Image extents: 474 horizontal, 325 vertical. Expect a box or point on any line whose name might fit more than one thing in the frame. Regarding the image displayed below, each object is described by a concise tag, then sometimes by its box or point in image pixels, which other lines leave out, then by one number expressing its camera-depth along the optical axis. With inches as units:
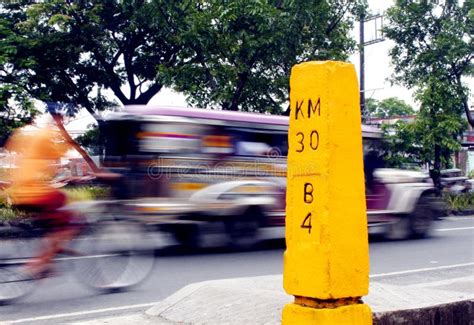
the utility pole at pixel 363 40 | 978.1
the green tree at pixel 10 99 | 771.4
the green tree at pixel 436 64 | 918.4
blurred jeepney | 432.5
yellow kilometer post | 138.2
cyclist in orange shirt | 290.8
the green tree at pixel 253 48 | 767.7
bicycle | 287.0
